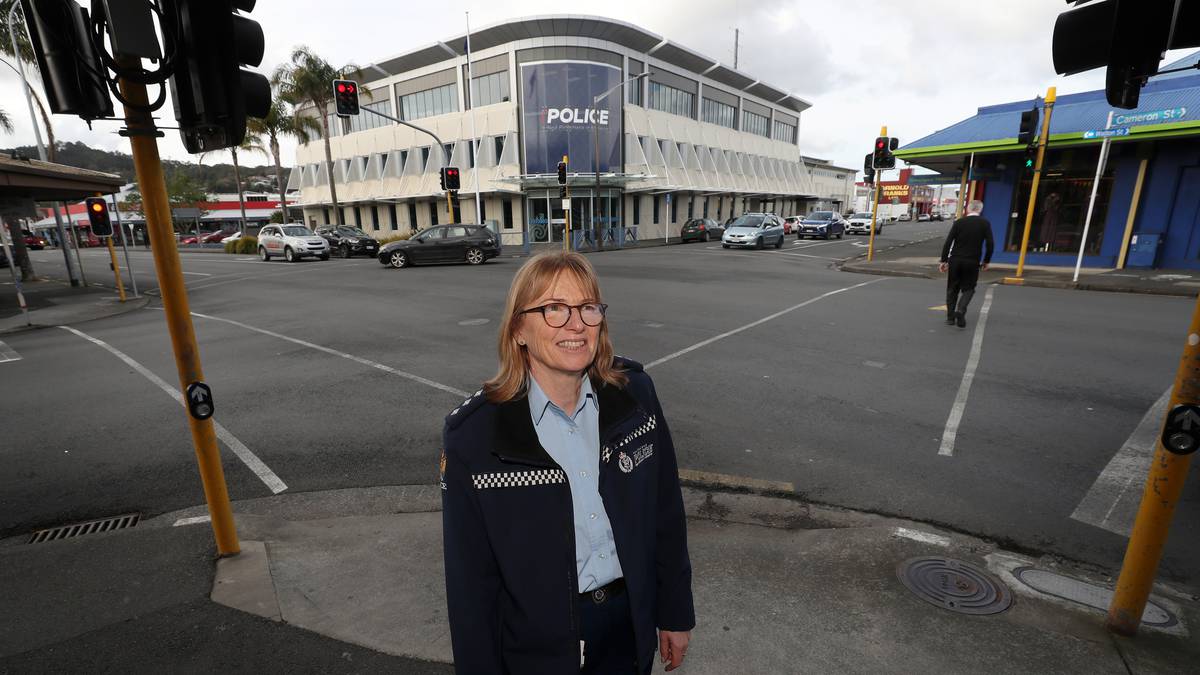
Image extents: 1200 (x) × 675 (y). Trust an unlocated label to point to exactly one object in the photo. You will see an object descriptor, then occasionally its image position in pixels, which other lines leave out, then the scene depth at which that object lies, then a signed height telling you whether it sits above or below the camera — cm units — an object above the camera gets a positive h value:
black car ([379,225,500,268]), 2108 -145
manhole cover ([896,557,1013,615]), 284 -200
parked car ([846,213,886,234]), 4356 -119
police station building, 3503 +516
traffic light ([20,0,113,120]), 229 +64
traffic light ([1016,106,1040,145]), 1241 +178
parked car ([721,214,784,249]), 2739 -115
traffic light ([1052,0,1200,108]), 234 +75
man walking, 890 -74
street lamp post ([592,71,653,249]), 3126 -93
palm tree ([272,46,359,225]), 3681 +855
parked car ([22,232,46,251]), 5796 -354
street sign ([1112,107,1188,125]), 1455 +240
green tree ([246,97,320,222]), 3841 +573
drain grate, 370 -214
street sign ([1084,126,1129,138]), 1262 +172
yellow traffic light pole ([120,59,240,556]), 268 -41
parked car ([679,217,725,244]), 3666 -139
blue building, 1564 +93
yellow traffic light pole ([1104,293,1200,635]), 232 -136
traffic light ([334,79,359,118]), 1864 +370
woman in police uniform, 152 -83
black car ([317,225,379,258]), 2898 -170
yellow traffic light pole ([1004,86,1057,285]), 1264 +99
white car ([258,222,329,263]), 2659 -163
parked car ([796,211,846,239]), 3709 -113
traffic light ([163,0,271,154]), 246 +62
